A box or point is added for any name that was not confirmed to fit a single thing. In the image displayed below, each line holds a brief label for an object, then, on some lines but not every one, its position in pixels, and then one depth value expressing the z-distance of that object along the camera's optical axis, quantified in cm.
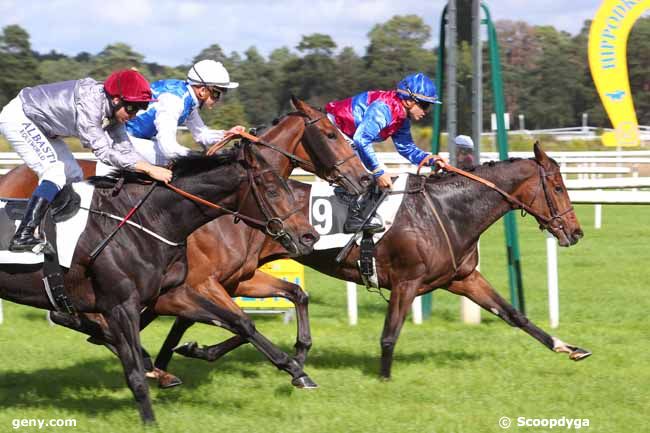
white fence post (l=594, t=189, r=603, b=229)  2897
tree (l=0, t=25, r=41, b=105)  8562
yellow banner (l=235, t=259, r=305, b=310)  1627
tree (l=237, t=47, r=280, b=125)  9019
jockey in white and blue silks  1153
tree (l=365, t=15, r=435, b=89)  10450
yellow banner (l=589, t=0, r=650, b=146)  4569
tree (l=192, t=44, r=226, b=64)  8787
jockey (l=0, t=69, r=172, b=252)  993
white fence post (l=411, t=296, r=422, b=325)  1634
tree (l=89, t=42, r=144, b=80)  8696
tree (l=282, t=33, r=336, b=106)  9987
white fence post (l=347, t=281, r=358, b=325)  1634
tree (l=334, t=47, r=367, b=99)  10025
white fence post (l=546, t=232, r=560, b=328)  1579
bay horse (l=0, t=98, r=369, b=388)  1130
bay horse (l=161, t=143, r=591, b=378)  1273
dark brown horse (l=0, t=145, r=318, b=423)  1012
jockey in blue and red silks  1282
